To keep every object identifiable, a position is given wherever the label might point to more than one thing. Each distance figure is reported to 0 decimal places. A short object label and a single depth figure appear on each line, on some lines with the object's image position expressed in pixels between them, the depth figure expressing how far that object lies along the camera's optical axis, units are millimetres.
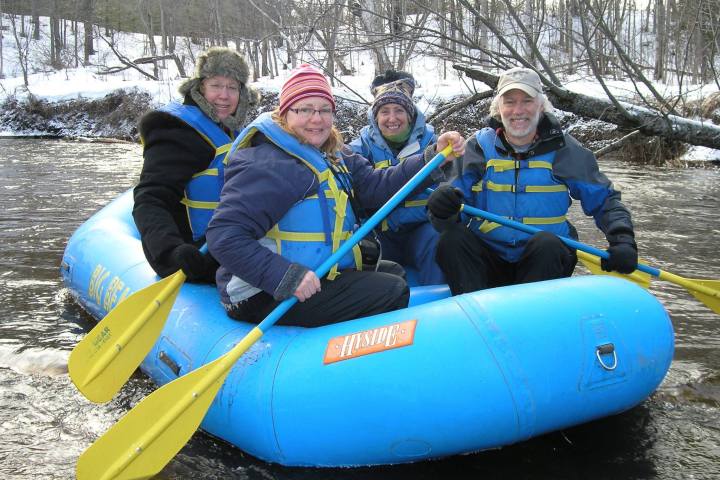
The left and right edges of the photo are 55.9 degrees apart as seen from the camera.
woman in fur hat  2904
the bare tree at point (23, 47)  19297
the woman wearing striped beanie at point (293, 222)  2316
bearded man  2814
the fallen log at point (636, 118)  4406
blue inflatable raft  2152
